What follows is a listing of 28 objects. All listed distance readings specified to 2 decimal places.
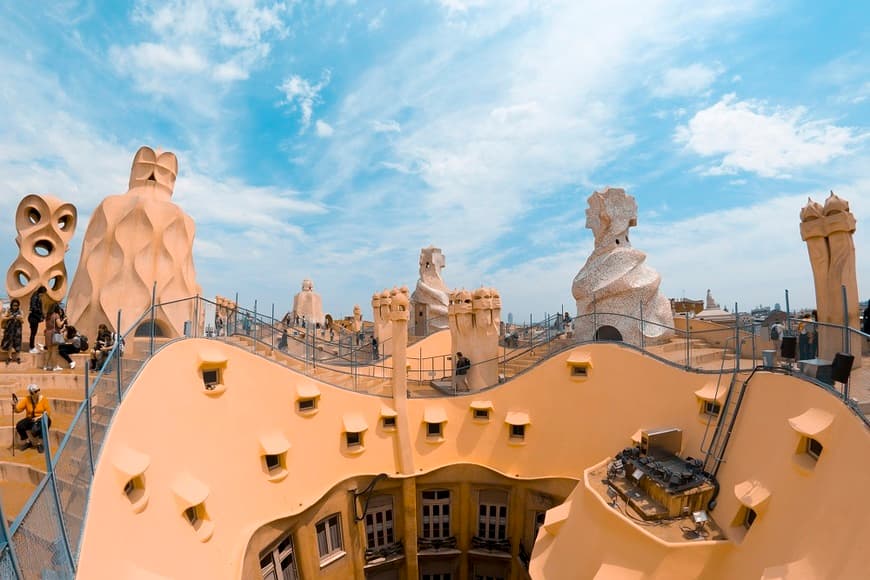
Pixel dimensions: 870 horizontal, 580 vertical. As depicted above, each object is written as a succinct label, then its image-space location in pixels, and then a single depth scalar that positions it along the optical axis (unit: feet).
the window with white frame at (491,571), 50.44
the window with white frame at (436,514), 50.52
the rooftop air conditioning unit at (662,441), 36.99
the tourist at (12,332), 36.04
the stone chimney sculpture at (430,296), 107.55
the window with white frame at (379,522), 48.26
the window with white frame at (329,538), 43.57
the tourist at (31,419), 23.81
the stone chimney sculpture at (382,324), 69.87
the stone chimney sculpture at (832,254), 33.73
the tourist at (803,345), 30.27
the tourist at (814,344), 29.49
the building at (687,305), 104.99
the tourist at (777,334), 30.94
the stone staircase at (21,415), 21.07
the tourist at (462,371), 54.54
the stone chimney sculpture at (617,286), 56.29
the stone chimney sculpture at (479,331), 54.44
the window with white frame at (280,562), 37.27
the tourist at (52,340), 35.20
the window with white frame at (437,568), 50.75
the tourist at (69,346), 36.32
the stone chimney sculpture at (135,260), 47.21
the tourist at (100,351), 32.37
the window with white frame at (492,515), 50.26
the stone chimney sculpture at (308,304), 111.04
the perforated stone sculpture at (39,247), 43.19
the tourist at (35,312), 40.16
